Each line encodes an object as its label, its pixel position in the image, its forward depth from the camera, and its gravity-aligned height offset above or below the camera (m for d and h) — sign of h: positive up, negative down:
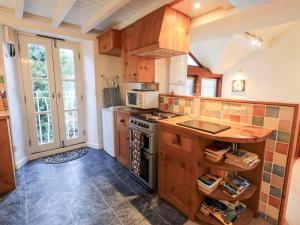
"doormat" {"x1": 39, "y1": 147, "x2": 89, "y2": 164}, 2.92 -1.28
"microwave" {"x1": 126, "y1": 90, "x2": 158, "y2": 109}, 2.53 -0.16
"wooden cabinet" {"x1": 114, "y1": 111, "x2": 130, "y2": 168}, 2.56 -0.81
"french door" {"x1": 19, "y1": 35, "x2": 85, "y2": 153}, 2.87 -0.08
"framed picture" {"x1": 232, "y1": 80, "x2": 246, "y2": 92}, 5.08 +0.12
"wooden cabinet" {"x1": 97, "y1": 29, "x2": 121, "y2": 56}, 2.76 +0.80
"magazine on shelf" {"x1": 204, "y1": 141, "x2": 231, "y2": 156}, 1.53 -0.57
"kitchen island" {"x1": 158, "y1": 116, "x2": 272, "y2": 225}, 1.48 -0.75
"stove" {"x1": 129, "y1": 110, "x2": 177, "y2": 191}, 1.98 -0.73
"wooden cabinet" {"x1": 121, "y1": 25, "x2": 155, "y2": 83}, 2.59 +0.38
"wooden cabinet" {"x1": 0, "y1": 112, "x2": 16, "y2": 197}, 1.99 -0.90
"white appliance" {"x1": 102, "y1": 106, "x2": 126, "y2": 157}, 2.94 -0.78
